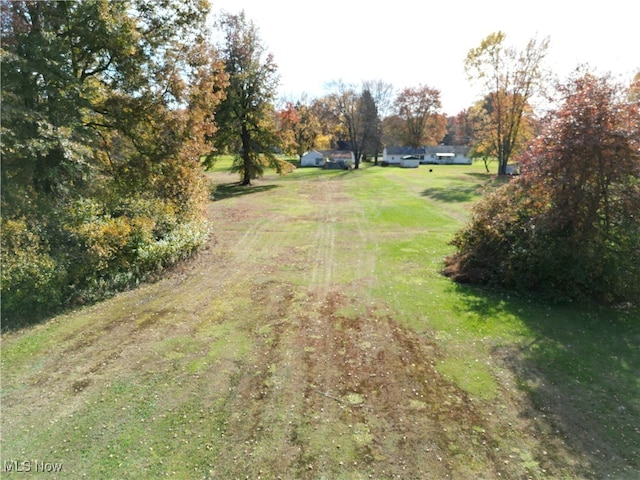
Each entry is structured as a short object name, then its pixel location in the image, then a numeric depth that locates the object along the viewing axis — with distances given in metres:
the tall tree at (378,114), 67.75
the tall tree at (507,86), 37.53
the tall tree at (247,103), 32.34
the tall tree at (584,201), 9.77
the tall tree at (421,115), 80.00
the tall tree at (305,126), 71.62
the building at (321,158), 73.30
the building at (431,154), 79.81
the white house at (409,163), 72.45
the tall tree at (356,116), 65.19
